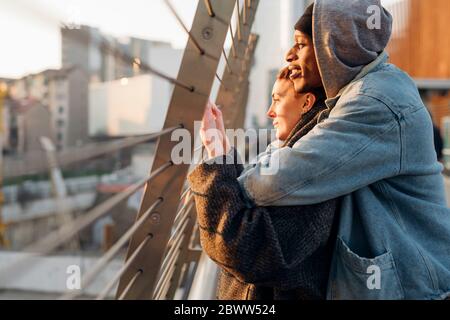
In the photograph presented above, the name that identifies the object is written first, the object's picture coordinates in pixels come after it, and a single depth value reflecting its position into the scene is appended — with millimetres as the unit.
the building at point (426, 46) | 12625
